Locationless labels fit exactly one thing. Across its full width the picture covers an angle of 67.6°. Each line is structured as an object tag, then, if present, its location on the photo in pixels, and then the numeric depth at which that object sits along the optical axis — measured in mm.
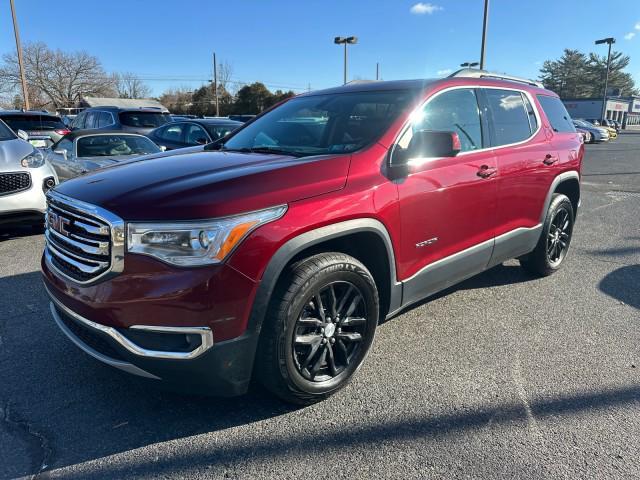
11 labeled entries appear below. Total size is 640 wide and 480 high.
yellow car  33759
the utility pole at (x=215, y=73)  52712
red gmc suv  2225
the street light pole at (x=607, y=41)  42656
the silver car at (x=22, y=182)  5645
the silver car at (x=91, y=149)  7469
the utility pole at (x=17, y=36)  26312
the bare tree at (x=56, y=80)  64688
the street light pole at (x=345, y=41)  32281
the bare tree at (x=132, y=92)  86250
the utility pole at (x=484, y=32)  20219
